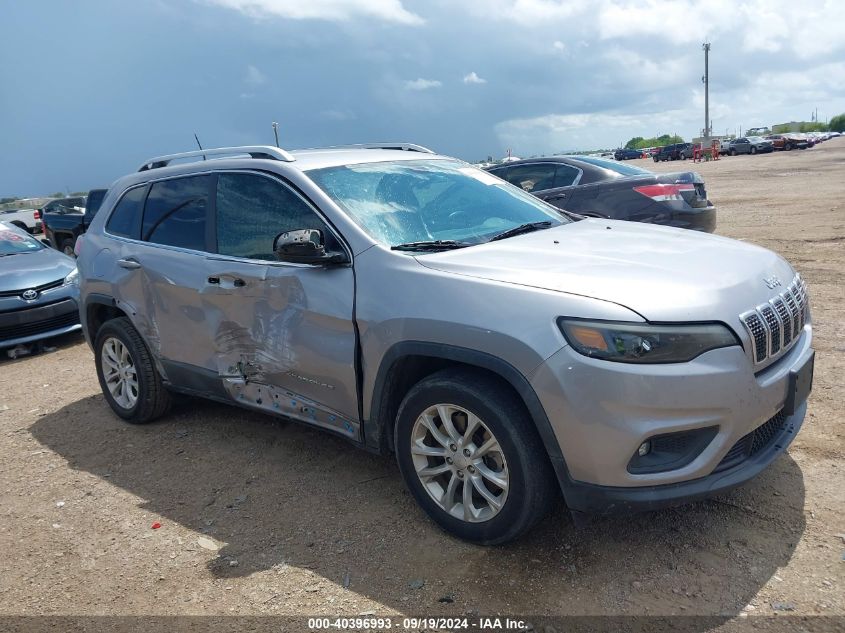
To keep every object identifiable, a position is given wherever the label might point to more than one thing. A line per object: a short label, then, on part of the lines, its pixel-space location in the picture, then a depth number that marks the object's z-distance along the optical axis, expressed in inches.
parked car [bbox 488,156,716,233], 301.3
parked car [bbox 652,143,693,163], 2377.0
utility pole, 3187.0
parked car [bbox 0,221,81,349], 294.4
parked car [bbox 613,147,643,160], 3025.6
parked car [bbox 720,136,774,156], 2285.9
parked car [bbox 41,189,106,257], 582.2
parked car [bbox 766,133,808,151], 2277.3
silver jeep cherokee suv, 102.1
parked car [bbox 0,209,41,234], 978.7
